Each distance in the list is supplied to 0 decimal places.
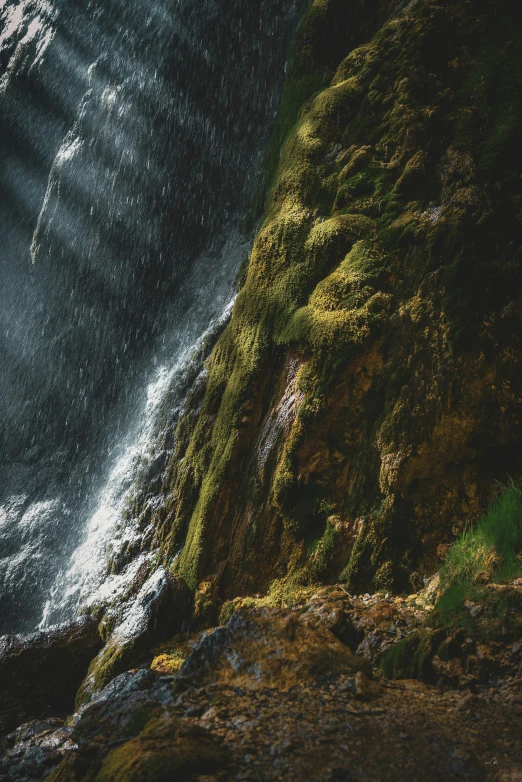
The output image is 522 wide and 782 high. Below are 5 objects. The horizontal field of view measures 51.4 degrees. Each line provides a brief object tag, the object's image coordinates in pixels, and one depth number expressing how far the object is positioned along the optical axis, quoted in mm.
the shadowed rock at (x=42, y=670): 7000
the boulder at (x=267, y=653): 3149
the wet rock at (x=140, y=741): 2303
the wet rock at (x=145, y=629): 6172
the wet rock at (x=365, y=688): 2850
